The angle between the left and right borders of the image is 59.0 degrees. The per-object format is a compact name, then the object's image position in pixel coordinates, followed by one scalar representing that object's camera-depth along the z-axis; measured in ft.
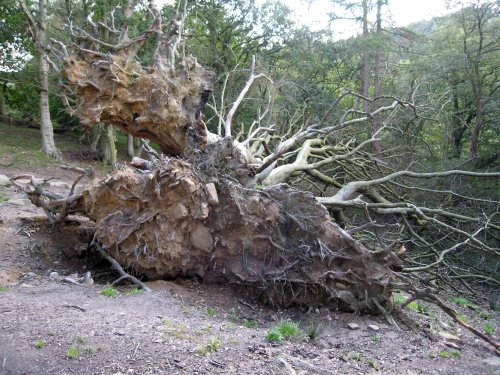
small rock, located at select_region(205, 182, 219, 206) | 17.89
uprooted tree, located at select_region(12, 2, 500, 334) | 17.75
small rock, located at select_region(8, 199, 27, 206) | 25.77
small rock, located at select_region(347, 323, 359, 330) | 16.22
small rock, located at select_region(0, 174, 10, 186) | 30.03
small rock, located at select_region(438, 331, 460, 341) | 16.57
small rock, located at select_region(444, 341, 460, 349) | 15.66
